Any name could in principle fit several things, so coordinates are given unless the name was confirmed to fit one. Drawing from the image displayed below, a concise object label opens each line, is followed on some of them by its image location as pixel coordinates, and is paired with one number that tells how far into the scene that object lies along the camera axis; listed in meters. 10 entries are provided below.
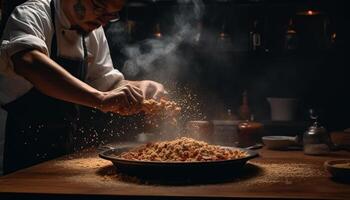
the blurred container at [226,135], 3.13
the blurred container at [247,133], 3.00
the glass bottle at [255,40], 5.35
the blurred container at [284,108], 5.07
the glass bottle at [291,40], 5.27
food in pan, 2.03
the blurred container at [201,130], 3.01
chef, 2.34
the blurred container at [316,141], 2.61
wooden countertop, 1.60
